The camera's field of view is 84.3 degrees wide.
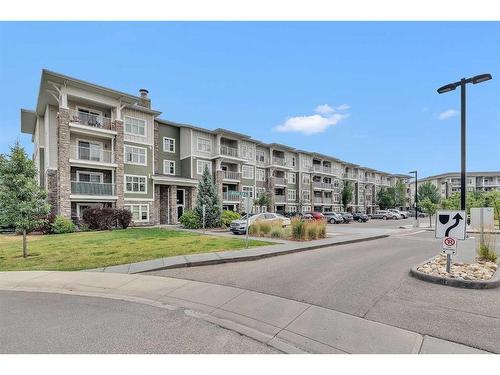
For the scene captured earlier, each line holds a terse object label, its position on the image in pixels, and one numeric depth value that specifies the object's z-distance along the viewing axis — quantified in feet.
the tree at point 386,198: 229.66
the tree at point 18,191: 36.55
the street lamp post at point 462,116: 29.81
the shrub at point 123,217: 77.82
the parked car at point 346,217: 127.03
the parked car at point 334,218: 122.11
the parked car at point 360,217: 140.96
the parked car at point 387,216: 172.61
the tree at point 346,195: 188.34
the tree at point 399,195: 236.02
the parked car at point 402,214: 179.69
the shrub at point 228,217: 84.22
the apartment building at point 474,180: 276.74
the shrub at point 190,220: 80.14
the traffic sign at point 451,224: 22.59
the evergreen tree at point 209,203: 81.71
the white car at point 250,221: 65.56
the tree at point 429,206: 99.86
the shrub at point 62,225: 67.72
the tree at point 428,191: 228.02
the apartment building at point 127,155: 77.10
